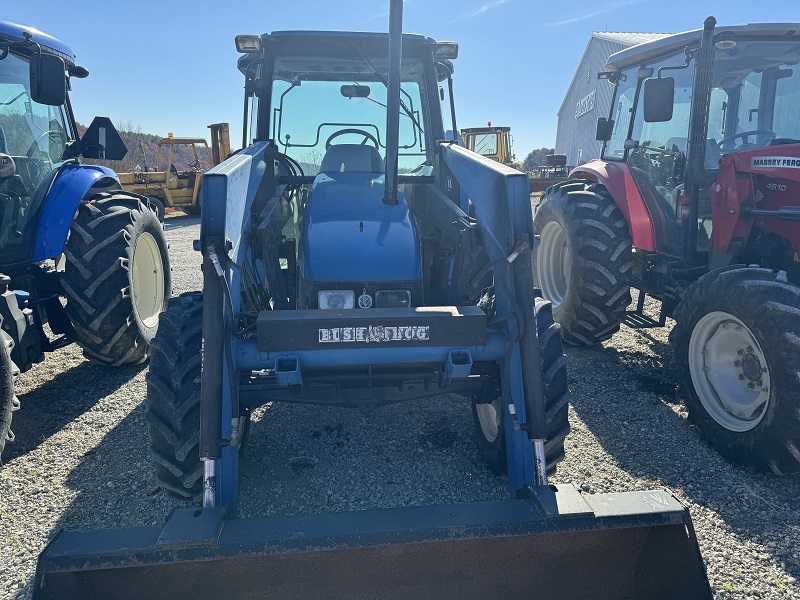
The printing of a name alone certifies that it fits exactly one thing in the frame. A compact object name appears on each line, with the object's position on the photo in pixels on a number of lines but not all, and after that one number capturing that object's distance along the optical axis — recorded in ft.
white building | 74.49
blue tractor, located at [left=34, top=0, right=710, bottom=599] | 6.26
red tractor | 10.07
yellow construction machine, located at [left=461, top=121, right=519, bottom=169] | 60.08
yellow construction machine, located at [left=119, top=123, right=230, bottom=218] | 53.06
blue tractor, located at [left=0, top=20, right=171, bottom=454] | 11.94
